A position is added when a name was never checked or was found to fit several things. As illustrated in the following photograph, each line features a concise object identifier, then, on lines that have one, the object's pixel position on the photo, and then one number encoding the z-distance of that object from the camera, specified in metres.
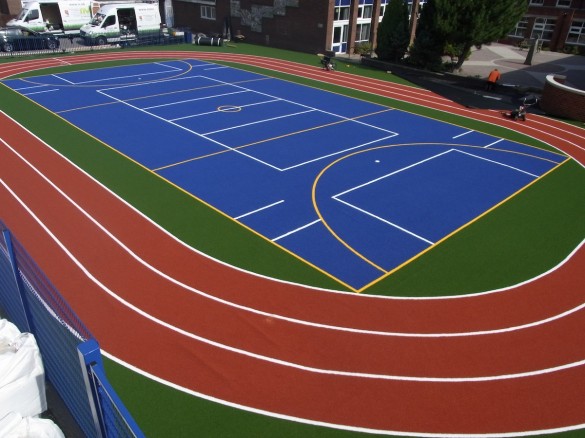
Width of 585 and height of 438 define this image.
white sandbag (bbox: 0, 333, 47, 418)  5.69
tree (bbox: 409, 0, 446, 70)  30.55
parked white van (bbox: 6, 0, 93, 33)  36.56
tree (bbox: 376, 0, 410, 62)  34.06
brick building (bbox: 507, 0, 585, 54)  44.53
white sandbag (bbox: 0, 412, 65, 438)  5.04
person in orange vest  27.48
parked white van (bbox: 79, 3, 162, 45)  38.06
